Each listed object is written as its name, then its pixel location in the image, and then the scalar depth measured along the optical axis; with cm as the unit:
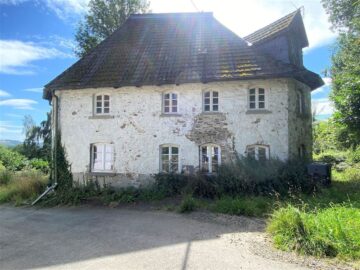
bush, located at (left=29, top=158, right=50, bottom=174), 2575
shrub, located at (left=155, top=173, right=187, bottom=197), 1408
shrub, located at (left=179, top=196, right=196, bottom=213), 1138
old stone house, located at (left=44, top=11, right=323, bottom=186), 1449
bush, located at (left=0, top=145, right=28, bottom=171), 2791
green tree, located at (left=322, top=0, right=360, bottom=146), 1356
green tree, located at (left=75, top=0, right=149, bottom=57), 2711
